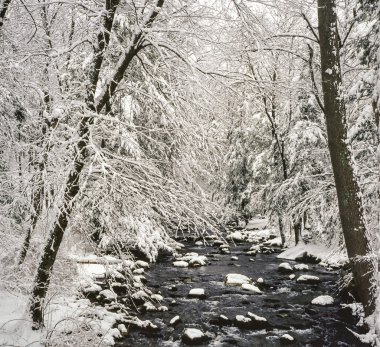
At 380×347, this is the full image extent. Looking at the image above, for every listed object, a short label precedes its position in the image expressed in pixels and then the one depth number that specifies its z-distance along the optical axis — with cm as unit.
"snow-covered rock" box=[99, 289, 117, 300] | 992
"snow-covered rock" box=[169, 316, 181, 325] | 895
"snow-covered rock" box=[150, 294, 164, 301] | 1018
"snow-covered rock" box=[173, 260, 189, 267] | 1491
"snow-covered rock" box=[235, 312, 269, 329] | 905
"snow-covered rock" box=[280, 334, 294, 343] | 814
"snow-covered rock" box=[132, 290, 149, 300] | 1010
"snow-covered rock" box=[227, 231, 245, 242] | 2178
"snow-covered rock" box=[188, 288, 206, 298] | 1113
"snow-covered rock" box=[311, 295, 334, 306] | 1048
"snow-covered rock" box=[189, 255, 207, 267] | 1508
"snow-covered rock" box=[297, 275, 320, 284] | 1267
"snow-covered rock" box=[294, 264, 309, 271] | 1453
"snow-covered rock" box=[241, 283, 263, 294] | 1175
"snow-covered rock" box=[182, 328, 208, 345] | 798
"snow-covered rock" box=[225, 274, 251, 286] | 1247
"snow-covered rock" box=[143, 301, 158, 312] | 968
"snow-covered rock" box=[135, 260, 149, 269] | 1393
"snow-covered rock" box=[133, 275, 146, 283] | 1194
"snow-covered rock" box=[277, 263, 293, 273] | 1420
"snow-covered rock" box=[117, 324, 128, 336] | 807
